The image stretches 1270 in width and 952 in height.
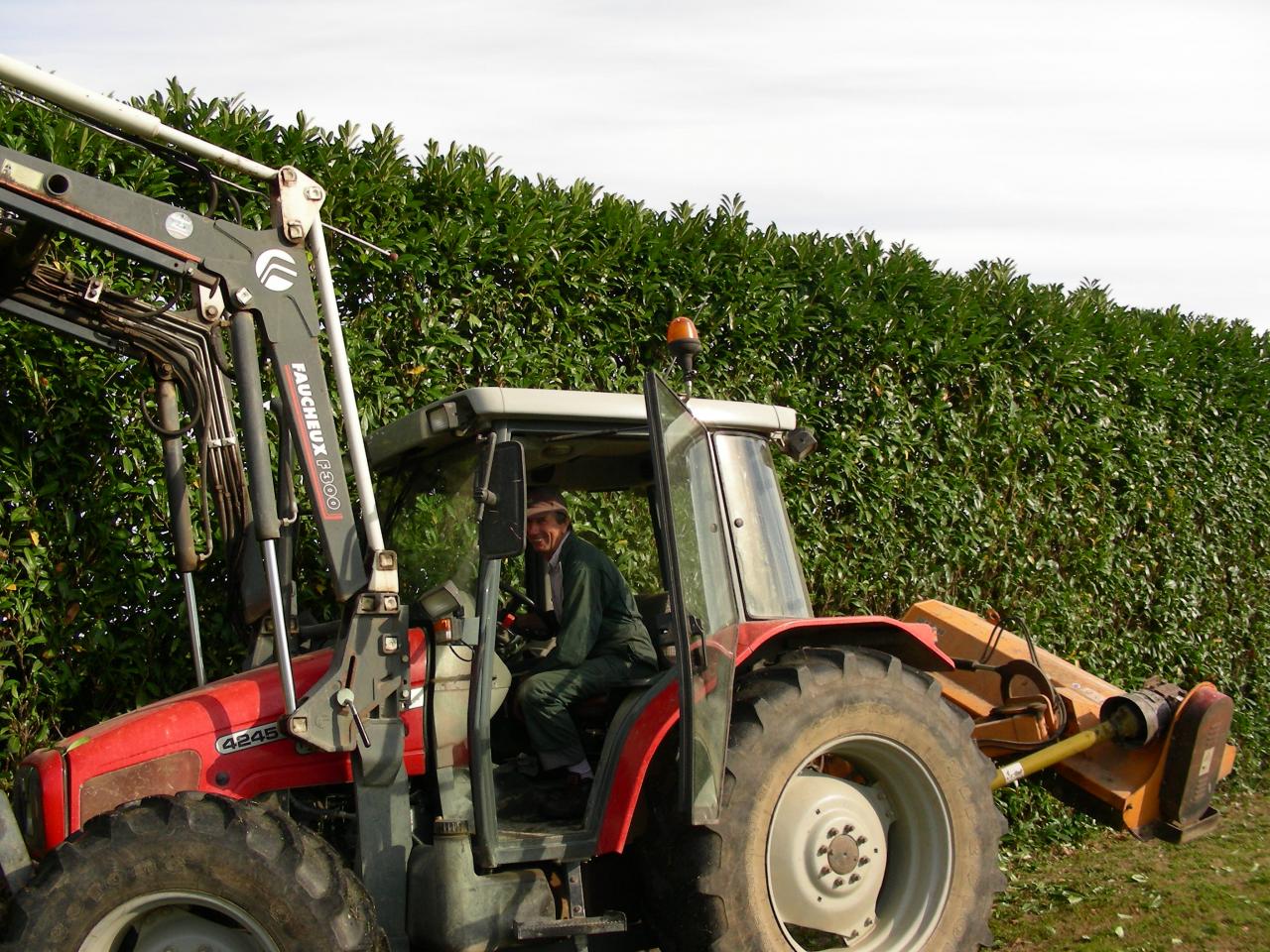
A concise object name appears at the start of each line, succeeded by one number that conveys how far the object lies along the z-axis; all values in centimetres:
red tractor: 369
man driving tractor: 438
